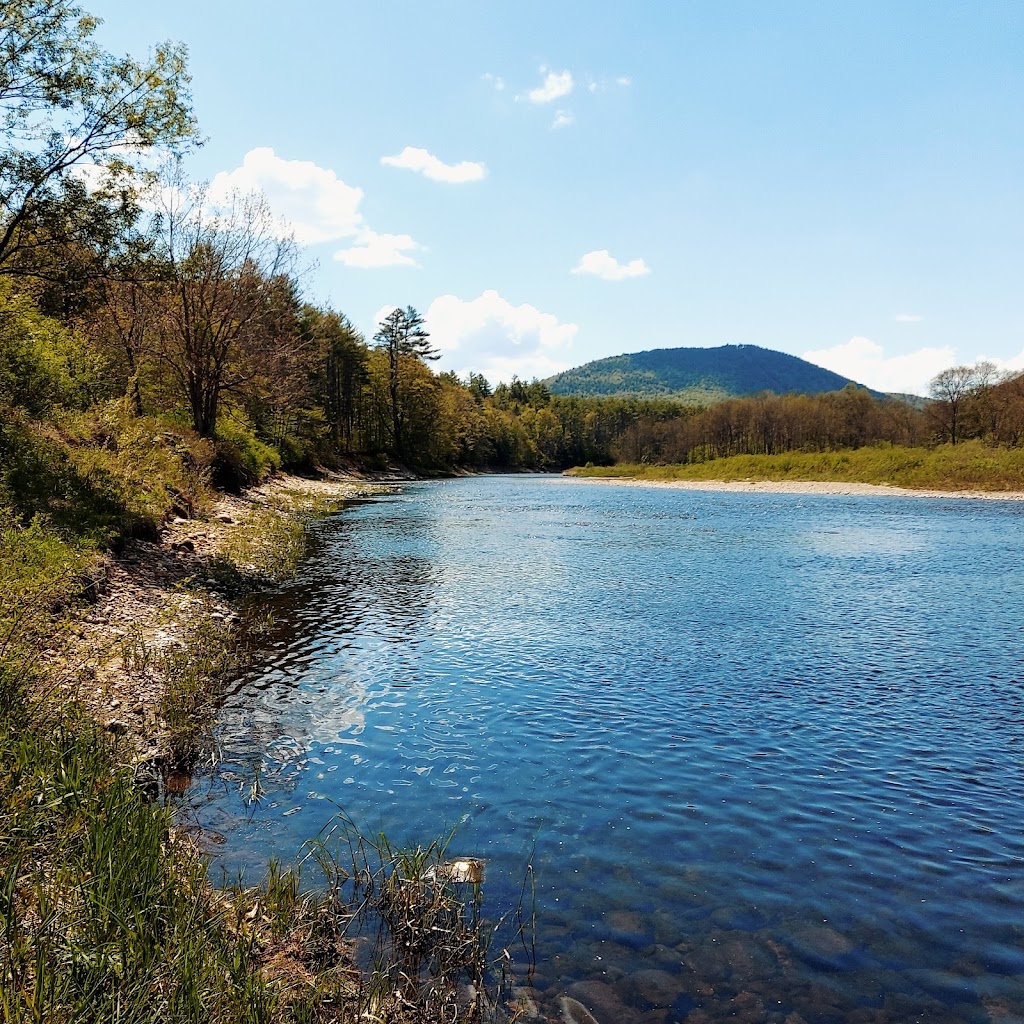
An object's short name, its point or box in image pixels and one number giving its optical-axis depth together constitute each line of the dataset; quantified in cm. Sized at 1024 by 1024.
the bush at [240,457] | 4028
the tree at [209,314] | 4131
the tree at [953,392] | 10525
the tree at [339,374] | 9450
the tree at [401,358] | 11225
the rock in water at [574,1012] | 530
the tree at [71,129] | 1717
